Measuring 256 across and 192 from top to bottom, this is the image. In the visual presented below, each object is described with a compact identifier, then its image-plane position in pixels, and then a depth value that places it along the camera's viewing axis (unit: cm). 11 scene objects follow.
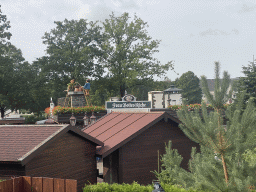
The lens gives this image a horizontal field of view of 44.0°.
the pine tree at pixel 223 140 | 591
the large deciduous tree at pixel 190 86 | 7538
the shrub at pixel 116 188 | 950
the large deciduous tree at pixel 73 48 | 4556
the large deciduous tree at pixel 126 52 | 4406
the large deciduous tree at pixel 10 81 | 3869
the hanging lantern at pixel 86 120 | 2714
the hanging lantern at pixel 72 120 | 2655
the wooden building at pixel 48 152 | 952
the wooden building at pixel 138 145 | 1283
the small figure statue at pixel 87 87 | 2907
